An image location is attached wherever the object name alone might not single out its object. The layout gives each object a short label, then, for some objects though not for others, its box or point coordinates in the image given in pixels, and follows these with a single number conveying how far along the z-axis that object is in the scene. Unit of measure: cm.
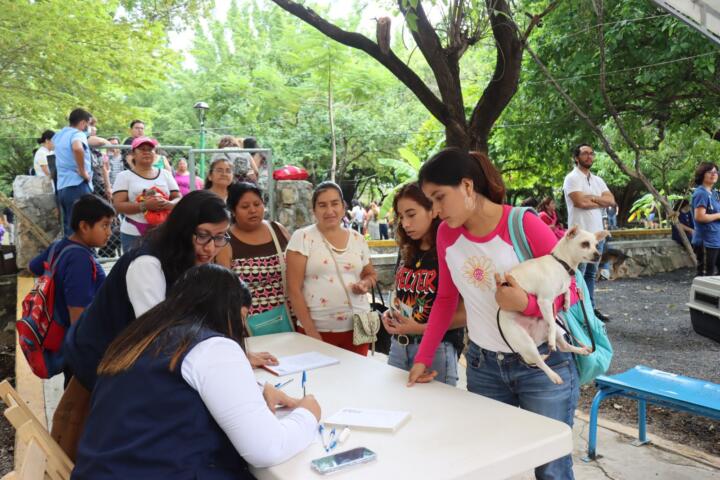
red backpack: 310
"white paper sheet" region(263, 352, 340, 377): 263
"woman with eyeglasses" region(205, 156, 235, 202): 476
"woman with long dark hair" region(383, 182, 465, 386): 281
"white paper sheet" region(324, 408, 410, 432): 189
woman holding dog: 197
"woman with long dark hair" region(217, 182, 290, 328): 359
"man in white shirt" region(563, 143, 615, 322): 613
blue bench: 310
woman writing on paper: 154
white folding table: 163
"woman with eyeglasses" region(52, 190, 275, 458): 225
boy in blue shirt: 311
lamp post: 1513
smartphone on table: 163
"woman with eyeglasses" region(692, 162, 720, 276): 725
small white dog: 186
